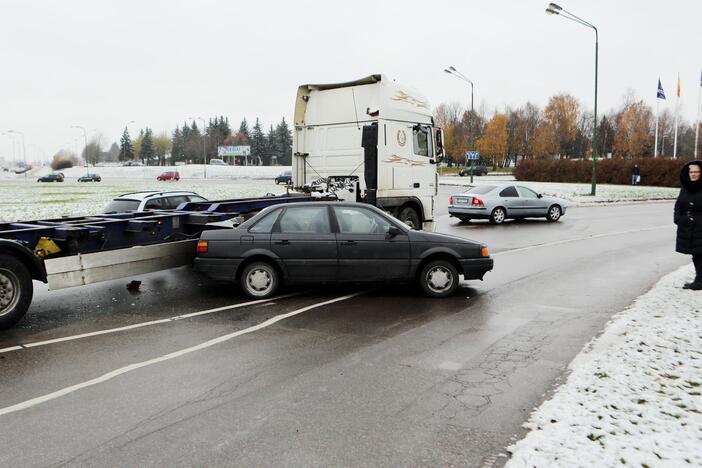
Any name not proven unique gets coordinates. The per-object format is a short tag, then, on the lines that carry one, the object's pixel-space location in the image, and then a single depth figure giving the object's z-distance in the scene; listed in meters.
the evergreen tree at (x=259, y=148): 125.62
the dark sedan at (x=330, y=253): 7.99
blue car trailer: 6.51
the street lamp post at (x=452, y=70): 40.96
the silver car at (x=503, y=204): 19.86
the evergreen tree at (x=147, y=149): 139.62
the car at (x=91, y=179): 72.34
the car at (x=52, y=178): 74.59
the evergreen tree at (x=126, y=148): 145.00
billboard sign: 116.18
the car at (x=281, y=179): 52.84
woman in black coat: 8.04
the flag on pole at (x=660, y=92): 48.32
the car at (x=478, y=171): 75.75
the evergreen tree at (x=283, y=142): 124.62
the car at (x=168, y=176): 73.79
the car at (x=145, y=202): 11.59
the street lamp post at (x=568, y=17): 28.15
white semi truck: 12.14
